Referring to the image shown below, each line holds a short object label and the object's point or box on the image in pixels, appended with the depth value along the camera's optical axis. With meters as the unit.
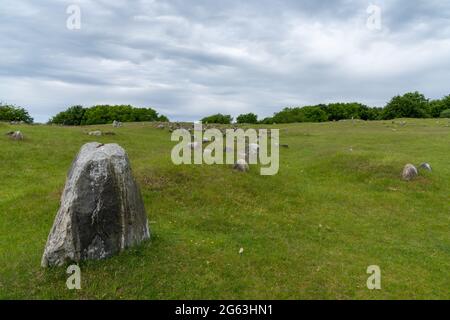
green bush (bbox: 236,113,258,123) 115.56
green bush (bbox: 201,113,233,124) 110.06
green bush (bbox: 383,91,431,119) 89.44
